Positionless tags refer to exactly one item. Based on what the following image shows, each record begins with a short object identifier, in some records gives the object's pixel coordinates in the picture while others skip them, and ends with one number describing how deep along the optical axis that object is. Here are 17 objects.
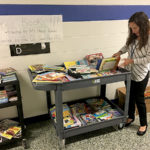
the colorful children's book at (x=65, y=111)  2.08
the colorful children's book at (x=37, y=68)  1.88
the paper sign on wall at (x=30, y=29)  1.86
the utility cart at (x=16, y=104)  1.69
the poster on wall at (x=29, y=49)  1.97
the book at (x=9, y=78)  1.71
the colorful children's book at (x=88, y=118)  1.99
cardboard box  2.46
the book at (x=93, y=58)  2.13
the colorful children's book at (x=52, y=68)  1.91
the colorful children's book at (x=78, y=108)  2.17
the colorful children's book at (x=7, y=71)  1.85
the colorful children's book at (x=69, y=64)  2.06
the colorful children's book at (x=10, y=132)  1.80
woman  1.73
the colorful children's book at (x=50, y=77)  1.58
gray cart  1.61
